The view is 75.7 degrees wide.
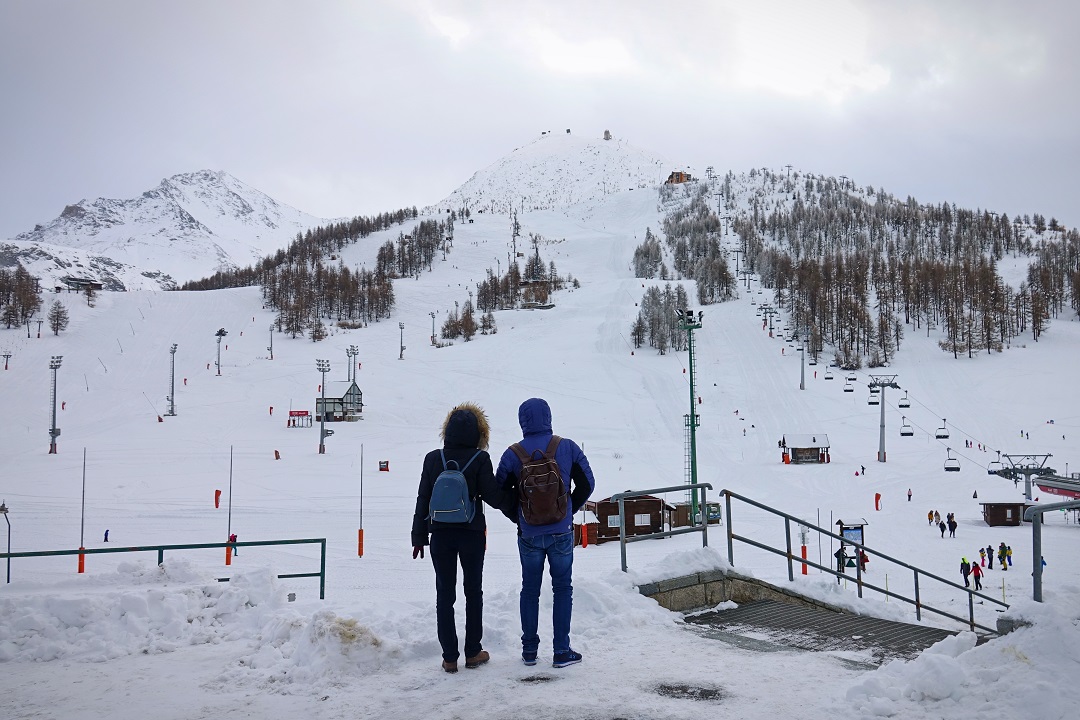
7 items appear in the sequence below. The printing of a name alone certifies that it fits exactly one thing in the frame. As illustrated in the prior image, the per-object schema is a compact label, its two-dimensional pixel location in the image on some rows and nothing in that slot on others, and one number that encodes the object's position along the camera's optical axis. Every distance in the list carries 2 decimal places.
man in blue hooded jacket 5.18
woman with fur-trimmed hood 5.17
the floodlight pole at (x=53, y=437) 39.44
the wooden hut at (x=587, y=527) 23.73
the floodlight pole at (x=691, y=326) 27.83
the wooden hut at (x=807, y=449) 41.19
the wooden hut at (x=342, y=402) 54.53
